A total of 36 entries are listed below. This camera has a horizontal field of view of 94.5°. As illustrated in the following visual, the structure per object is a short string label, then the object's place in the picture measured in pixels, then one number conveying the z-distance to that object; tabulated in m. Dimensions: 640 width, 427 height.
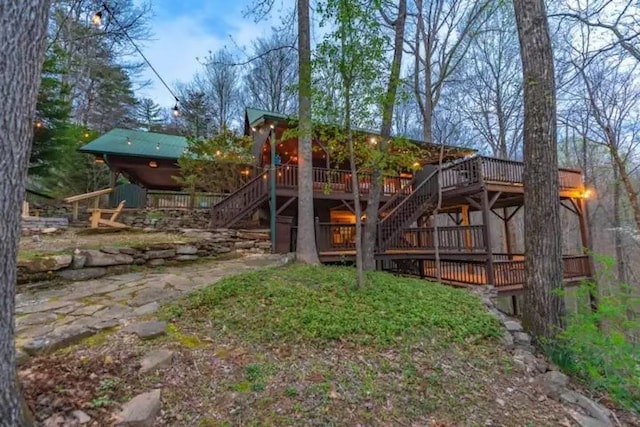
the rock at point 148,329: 2.92
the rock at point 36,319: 2.99
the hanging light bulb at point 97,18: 5.49
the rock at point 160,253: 6.01
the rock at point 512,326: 4.00
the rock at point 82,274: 4.71
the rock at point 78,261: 4.84
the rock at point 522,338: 3.77
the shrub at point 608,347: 2.84
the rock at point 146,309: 3.48
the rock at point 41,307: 3.36
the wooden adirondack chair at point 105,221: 8.59
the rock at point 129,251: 5.60
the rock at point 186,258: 6.49
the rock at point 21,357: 2.27
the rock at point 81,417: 1.82
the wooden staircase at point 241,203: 9.02
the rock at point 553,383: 2.82
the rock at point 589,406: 2.58
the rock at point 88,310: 3.37
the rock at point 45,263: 4.33
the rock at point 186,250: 6.54
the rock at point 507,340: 3.60
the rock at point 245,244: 7.92
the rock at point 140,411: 1.87
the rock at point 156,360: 2.41
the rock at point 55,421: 1.75
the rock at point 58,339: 2.46
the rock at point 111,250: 5.34
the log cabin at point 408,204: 8.97
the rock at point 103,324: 3.01
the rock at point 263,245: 8.24
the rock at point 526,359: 3.21
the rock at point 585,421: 2.47
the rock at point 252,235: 8.19
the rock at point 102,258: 5.03
